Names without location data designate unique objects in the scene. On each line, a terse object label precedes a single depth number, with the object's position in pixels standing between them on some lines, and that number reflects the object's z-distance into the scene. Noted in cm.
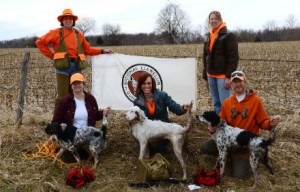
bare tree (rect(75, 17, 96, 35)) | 7900
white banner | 666
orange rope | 560
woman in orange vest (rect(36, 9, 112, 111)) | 590
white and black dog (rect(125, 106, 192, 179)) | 488
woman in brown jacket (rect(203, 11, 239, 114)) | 552
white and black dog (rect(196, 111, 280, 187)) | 451
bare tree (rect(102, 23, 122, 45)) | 6047
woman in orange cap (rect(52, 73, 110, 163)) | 532
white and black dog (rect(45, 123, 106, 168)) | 513
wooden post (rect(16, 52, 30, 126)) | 699
